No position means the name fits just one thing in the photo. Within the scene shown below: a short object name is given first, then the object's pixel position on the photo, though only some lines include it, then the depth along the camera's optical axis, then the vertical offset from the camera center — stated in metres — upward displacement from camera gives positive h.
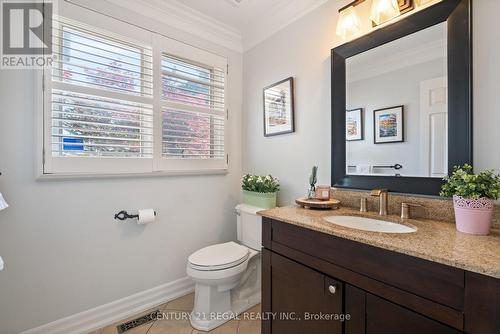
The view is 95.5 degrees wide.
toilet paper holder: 1.67 -0.37
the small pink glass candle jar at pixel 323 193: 1.47 -0.17
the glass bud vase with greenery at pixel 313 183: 1.55 -0.11
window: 1.46 +0.47
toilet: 1.56 -0.80
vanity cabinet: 0.67 -0.46
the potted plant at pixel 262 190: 1.88 -0.20
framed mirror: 1.06 +0.35
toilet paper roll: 1.70 -0.38
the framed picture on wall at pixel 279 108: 1.83 +0.50
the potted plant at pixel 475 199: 0.88 -0.13
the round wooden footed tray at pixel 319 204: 1.38 -0.23
